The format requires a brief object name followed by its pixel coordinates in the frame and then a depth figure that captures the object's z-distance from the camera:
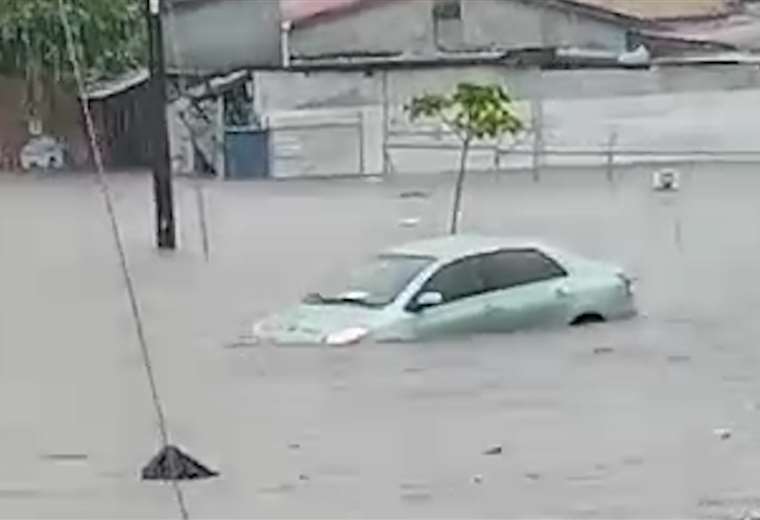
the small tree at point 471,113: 40.84
